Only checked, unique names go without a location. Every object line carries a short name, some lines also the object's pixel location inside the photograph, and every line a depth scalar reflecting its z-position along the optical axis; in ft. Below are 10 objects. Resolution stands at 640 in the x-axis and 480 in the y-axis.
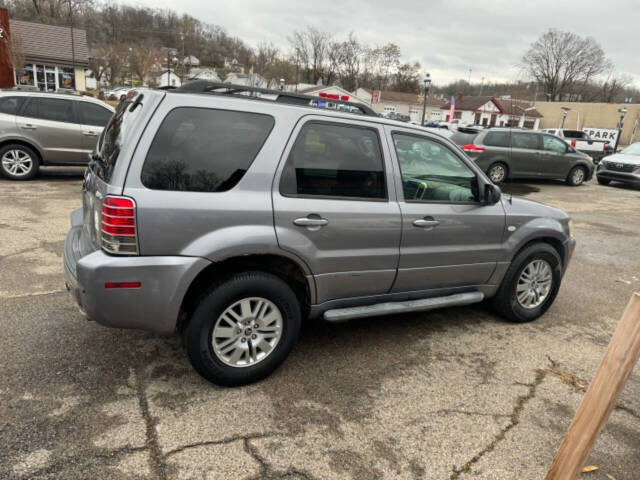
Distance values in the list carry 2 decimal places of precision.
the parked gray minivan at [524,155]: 42.93
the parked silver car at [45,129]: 27.53
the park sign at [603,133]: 116.06
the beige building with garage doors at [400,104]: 218.38
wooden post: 5.97
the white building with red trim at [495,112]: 200.23
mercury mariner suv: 8.55
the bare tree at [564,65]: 228.02
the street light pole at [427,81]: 77.37
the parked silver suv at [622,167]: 48.89
